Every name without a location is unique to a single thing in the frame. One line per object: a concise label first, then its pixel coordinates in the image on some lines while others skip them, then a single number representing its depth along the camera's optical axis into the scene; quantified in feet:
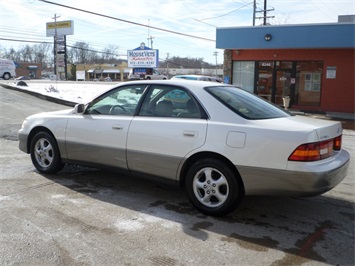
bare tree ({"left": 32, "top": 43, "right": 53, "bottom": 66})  394.73
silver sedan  12.42
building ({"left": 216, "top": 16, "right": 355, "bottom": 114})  59.77
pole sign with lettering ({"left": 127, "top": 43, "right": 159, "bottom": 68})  117.80
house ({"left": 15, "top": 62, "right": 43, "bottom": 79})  317.22
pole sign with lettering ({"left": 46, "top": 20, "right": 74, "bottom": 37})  147.02
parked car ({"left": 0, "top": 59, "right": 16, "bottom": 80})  166.20
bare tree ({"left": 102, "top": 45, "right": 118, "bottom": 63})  353.51
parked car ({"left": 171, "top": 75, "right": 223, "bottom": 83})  65.02
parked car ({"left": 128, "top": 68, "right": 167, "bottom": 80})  121.19
